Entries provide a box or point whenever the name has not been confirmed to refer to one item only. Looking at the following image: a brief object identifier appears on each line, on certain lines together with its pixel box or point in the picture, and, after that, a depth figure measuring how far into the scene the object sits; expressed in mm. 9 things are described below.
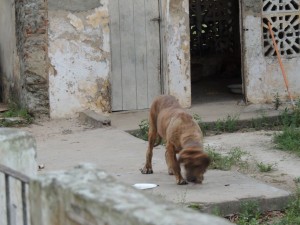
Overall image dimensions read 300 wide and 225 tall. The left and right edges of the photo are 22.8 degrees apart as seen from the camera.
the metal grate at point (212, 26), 16219
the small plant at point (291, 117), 10797
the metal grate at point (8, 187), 3682
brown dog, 6625
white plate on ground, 7145
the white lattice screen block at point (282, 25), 12085
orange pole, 11844
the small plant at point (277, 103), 11656
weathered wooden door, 11875
